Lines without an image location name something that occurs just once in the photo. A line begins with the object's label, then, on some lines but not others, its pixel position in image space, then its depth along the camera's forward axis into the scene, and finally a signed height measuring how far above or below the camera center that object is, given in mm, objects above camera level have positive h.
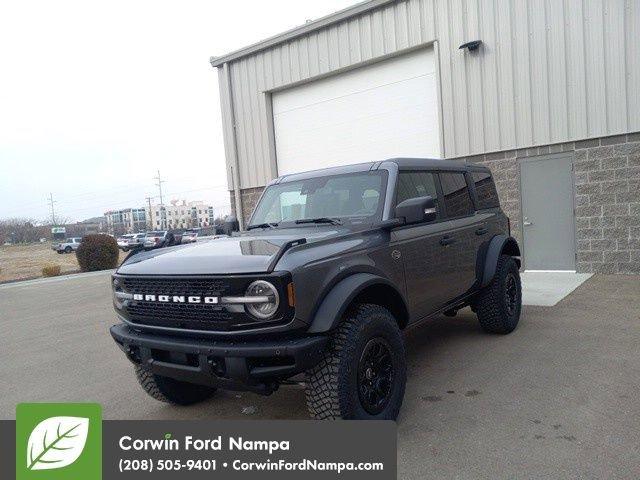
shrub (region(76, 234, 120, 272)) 19906 -1274
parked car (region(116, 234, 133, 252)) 42531 -2142
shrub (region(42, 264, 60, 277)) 19406 -1861
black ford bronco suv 2939 -582
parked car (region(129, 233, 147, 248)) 43475 -1845
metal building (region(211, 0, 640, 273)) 8809 +1921
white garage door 11055 +2071
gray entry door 9422 -517
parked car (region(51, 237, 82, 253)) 45094 -2093
